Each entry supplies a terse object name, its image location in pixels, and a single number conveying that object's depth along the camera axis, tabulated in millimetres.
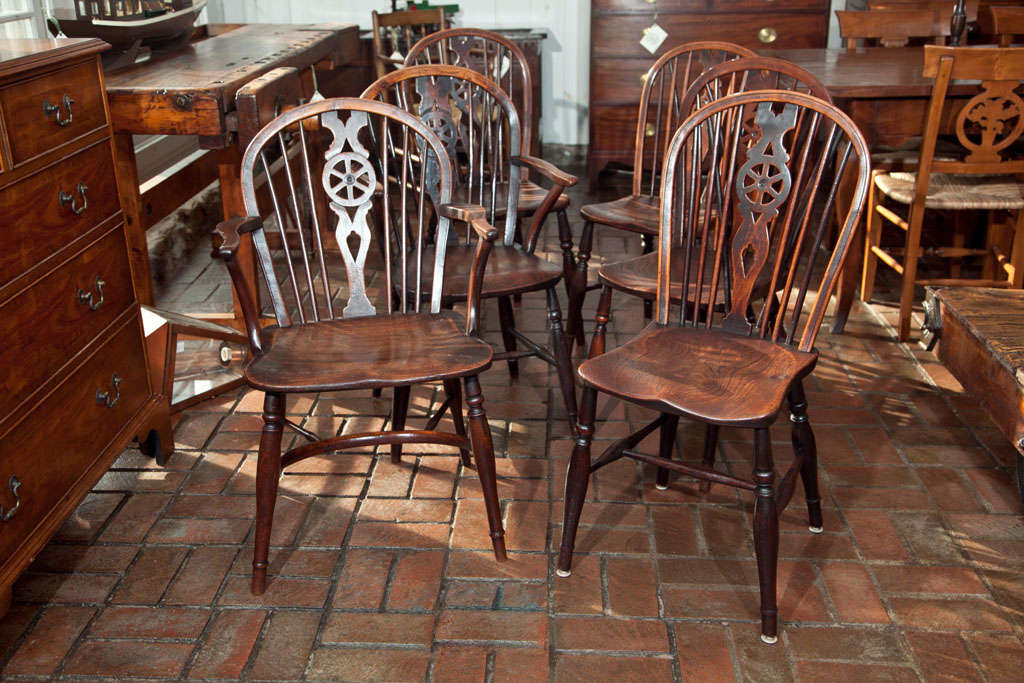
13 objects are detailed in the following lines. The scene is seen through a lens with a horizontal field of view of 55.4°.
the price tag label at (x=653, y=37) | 5113
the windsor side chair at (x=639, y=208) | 2941
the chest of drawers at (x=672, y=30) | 5137
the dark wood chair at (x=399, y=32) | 4515
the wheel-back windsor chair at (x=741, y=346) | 1927
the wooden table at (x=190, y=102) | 2828
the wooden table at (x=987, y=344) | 2311
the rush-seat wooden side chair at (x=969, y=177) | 3076
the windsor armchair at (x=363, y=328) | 2051
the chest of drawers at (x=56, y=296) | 1930
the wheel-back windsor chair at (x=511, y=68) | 2920
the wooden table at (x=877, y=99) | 3271
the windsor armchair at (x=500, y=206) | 2596
